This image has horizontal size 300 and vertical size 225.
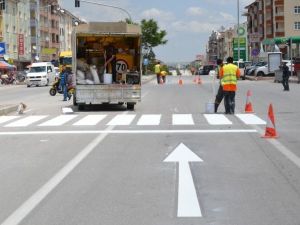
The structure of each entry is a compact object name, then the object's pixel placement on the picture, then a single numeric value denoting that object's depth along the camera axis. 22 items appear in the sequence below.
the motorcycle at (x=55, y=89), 36.18
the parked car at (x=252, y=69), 71.31
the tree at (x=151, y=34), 97.25
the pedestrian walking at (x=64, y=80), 30.33
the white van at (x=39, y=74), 57.50
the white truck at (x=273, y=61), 57.58
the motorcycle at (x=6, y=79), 66.62
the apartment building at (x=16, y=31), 88.25
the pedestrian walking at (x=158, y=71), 52.59
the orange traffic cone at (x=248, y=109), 21.76
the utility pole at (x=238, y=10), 80.25
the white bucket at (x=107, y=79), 24.47
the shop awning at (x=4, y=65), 72.68
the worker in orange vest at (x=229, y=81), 20.27
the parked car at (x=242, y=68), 66.31
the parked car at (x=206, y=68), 95.75
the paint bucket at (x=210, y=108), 21.45
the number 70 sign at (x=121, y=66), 25.36
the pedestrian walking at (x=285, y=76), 36.53
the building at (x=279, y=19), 113.12
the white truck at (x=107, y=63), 23.52
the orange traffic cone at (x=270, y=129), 14.28
